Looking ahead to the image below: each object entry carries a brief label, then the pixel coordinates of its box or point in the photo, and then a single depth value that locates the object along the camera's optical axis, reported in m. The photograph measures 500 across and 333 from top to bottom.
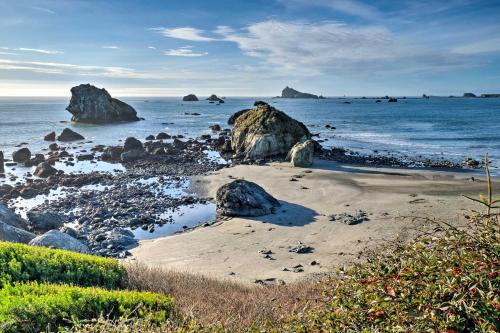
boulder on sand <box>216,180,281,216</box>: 20.25
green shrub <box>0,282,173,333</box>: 6.01
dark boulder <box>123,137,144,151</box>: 42.89
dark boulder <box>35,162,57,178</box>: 32.09
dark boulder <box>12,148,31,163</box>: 40.28
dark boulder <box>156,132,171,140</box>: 57.15
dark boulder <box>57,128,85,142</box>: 57.91
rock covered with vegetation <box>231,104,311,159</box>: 37.06
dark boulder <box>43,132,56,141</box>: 58.50
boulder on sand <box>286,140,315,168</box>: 32.72
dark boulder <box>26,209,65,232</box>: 19.47
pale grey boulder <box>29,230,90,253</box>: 14.09
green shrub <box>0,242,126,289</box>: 8.75
